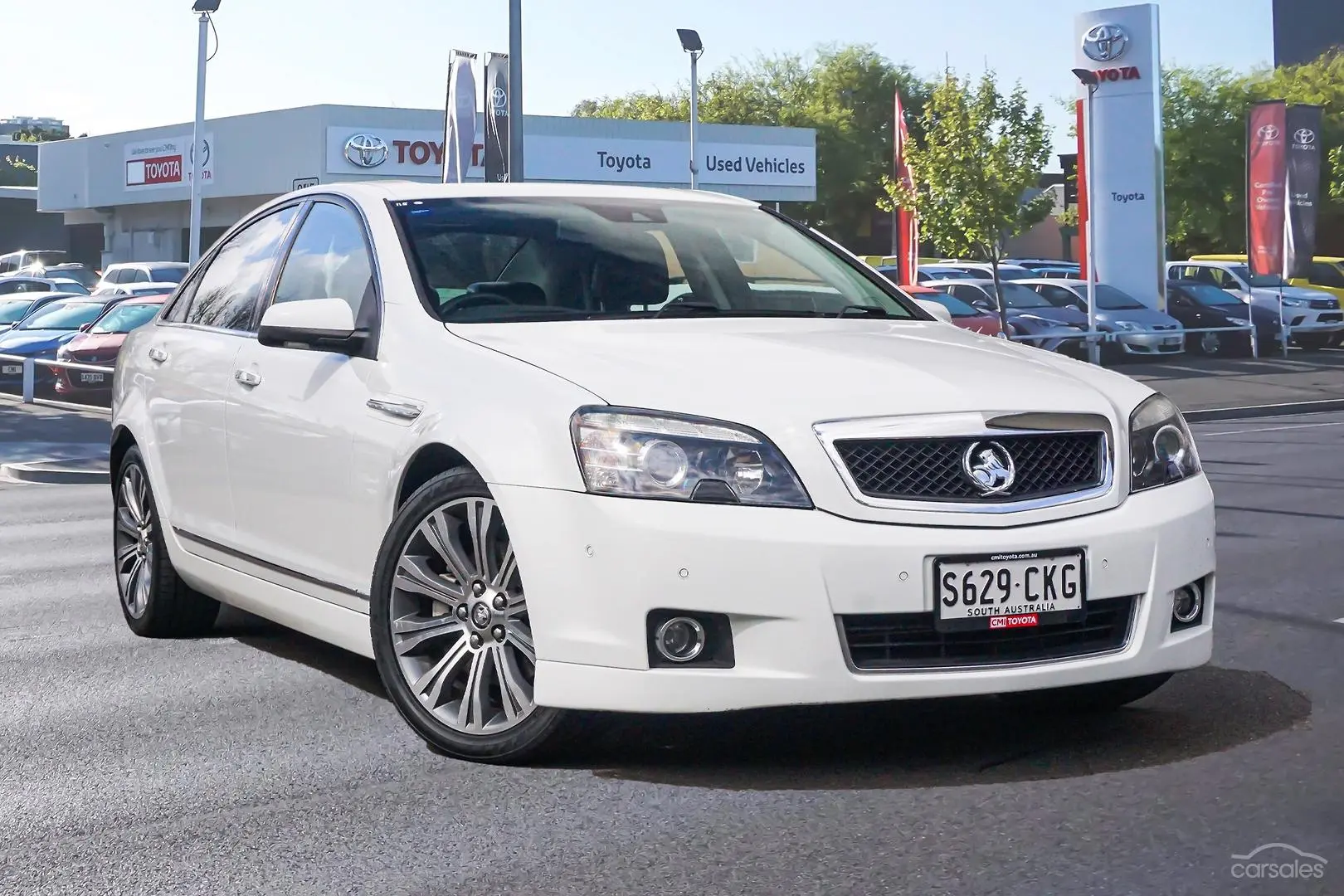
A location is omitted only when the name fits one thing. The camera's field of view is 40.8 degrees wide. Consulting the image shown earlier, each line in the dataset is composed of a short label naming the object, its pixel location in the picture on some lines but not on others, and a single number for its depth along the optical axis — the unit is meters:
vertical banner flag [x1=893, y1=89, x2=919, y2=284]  33.90
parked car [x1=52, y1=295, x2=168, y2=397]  22.84
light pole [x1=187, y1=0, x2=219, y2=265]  32.31
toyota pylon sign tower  33.16
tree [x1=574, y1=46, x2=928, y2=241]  71.06
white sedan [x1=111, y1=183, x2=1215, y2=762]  4.25
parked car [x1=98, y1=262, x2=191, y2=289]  37.44
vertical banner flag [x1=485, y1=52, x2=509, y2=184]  24.23
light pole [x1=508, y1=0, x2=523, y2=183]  23.11
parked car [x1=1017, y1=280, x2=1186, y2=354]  30.62
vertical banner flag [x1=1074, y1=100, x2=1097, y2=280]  33.38
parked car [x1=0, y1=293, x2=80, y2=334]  30.05
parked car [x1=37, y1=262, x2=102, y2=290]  48.19
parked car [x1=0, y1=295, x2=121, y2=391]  25.02
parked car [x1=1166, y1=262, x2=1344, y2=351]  33.41
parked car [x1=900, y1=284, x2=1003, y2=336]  27.31
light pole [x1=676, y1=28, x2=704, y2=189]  34.91
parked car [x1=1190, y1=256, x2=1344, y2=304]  35.06
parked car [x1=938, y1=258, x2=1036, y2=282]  38.66
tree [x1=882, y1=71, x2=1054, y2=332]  32.00
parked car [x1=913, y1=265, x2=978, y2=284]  38.09
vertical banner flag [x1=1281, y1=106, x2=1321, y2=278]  30.97
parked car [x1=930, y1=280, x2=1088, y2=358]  28.42
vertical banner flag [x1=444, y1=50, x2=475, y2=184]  25.58
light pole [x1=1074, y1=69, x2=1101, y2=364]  28.44
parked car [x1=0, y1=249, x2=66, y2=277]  55.62
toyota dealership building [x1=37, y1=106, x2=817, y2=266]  46.62
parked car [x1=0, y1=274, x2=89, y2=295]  34.06
